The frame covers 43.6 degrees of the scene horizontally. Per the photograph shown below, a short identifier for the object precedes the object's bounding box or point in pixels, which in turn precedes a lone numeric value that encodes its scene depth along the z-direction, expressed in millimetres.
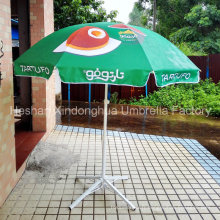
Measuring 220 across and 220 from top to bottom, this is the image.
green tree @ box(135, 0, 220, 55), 20703
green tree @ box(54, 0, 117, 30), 11555
